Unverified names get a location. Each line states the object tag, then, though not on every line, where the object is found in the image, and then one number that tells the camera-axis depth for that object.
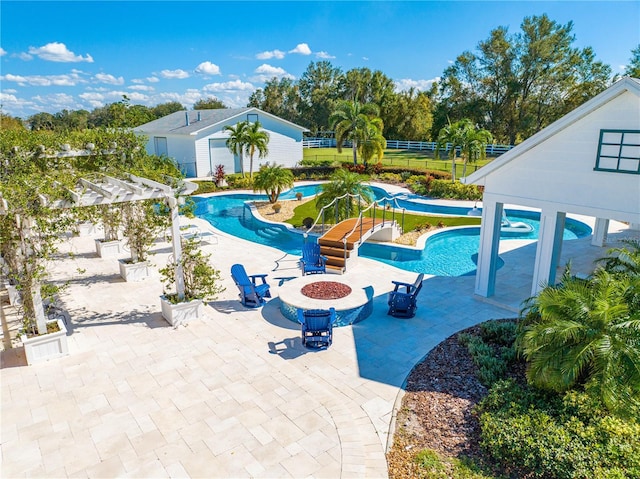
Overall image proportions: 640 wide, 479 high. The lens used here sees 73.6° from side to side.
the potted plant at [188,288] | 10.05
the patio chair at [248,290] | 11.06
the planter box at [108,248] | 15.38
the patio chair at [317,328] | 8.93
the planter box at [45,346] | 8.33
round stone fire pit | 10.08
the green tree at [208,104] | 87.44
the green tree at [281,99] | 71.78
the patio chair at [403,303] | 10.33
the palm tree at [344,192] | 18.62
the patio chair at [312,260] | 13.16
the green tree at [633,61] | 42.00
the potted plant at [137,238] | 12.62
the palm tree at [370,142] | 33.56
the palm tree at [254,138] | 31.53
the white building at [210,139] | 35.62
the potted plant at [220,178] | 31.44
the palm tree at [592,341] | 5.80
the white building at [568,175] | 8.48
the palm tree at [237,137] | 31.83
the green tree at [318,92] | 67.12
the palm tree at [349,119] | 33.47
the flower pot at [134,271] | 12.90
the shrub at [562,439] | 5.31
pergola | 8.27
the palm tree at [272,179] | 23.84
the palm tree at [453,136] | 27.98
